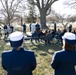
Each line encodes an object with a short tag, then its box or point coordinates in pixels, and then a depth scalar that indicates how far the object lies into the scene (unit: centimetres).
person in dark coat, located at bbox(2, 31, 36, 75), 155
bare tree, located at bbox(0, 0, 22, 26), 2007
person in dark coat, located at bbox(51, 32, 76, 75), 166
